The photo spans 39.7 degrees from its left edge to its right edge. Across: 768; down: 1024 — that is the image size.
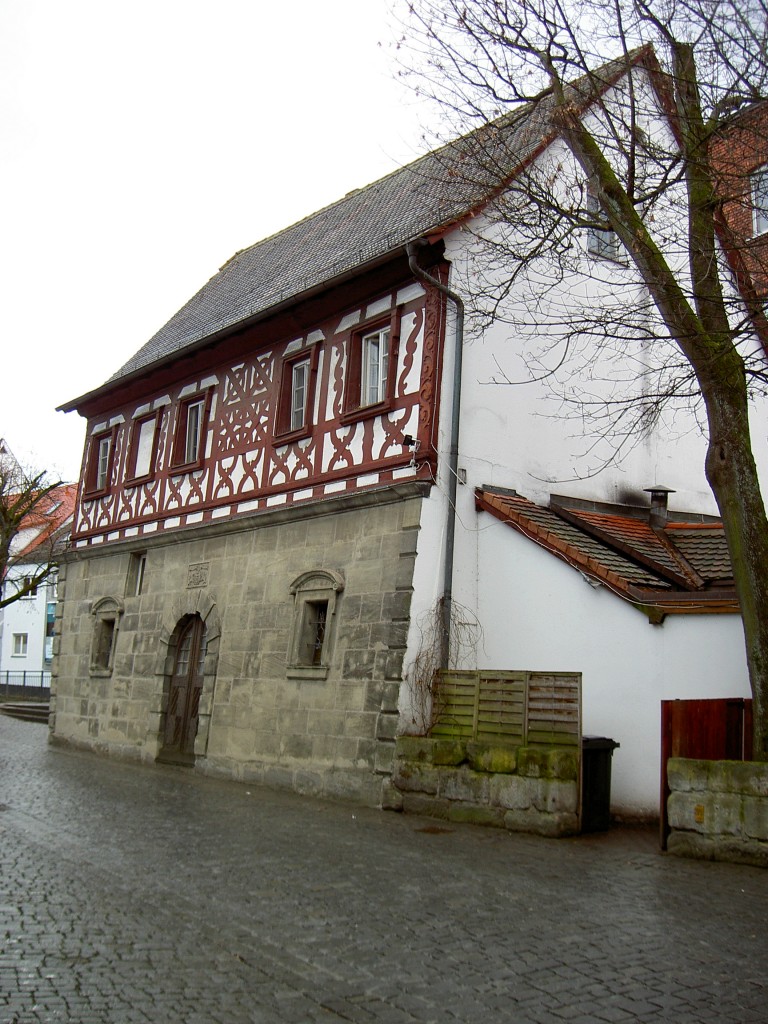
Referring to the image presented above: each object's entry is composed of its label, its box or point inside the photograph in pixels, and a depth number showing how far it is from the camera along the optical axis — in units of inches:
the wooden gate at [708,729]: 364.5
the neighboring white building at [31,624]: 1724.9
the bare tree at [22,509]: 1301.7
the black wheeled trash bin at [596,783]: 401.1
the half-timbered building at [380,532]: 455.8
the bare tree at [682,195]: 333.7
